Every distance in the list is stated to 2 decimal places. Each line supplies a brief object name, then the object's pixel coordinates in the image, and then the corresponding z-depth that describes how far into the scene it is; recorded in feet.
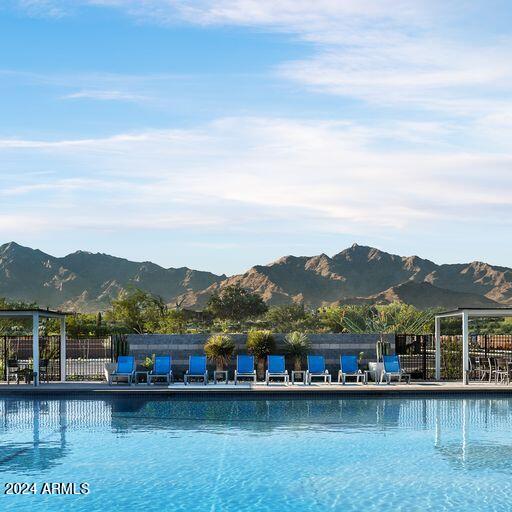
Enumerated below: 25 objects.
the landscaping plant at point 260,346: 65.87
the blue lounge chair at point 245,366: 62.39
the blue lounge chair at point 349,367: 63.31
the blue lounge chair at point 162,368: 62.80
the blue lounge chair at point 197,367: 62.90
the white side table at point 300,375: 62.18
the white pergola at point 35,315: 60.75
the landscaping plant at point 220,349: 65.41
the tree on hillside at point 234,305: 255.91
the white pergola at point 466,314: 60.49
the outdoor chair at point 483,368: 64.90
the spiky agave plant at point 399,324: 82.33
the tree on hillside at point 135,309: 146.92
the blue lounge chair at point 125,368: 61.76
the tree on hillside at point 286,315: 184.59
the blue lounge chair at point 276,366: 62.80
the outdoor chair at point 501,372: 62.54
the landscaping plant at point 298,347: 66.64
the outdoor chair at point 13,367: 61.93
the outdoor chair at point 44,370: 64.23
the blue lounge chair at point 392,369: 62.69
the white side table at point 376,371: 63.31
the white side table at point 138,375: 62.22
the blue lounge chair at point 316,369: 62.54
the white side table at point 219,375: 62.43
